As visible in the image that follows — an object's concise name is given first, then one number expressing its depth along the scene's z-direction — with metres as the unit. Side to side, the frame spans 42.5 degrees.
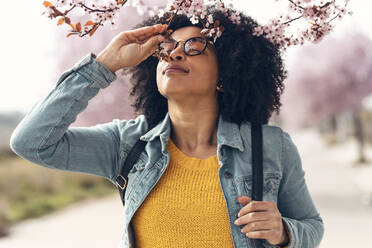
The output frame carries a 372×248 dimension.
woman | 1.81
